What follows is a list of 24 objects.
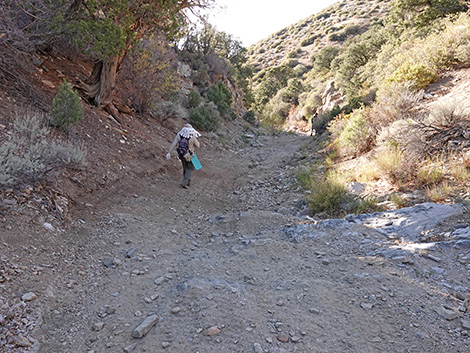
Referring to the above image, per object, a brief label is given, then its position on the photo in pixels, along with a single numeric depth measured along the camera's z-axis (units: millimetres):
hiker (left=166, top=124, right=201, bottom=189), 6941
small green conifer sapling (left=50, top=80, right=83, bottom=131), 5746
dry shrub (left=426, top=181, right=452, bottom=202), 4758
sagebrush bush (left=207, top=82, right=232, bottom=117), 16766
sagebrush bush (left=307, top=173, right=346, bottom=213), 5504
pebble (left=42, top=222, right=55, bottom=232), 3623
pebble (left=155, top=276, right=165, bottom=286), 3076
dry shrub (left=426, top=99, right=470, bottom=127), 6223
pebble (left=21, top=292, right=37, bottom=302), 2569
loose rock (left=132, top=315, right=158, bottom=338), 2295
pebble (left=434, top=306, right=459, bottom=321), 2430
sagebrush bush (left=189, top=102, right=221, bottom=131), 12898
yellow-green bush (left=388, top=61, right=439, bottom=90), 9430
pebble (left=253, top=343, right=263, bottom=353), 2133
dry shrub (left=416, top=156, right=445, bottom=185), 5250
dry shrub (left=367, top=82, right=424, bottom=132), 7859
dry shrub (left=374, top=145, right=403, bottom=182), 5785
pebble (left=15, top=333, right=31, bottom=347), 2156
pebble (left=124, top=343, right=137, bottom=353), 2156
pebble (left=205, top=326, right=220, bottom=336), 2289
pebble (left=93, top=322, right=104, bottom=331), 2433
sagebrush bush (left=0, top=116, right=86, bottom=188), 3709
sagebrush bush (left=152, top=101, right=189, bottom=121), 10742
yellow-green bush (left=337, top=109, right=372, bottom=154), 8156
